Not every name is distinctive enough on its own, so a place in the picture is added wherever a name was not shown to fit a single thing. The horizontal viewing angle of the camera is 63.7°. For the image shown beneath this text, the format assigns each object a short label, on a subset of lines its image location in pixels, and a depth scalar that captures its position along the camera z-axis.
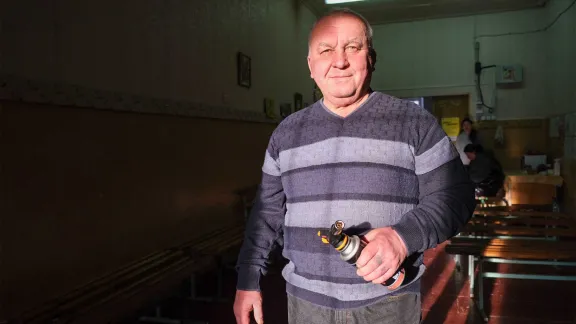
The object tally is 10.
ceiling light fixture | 6.59
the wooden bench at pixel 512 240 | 3.09
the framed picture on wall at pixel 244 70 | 4.77
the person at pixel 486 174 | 5.88
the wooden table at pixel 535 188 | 5.82
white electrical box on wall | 7.49
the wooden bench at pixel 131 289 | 2.21
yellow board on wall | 8.19
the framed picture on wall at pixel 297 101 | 6.70
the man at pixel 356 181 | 1.10
